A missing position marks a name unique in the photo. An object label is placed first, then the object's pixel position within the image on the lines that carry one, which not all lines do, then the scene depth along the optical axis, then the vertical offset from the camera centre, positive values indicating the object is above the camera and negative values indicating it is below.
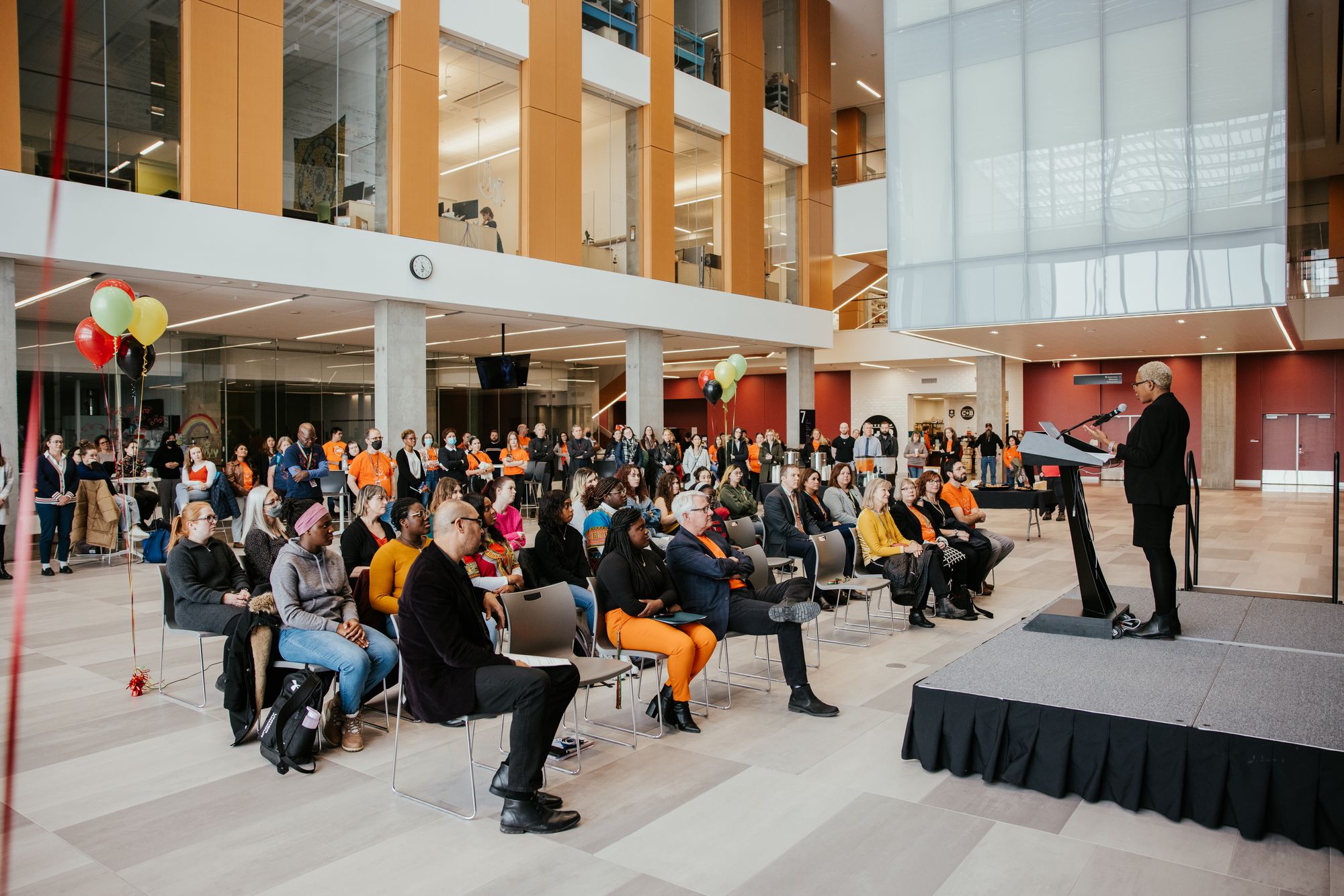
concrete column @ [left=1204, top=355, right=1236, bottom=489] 23.17 +0.34
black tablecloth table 13.32 -1.09
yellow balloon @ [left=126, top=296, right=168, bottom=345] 9.23 +1.26
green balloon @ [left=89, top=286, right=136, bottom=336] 8.24 +1.22
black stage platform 3.50 -1.32
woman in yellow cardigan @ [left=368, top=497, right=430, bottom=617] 5.10 -0.75
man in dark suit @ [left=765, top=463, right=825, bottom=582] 7.77 -0.85
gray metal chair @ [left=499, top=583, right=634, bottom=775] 4.41 -1.05
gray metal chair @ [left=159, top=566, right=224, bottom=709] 5.12 -1.03
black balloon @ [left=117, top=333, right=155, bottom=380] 10.03 +0.95
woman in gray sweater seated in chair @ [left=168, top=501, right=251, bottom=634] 4.97 -0.85
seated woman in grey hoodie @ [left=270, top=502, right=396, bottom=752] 4.52 -1.02
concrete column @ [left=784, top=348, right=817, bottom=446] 22.62 +1.21
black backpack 4.27 -1.46
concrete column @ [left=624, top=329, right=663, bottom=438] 18.11 +1.24
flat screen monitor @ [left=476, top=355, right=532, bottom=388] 17.11 +1.27
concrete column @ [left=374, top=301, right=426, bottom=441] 13.55 +1.07
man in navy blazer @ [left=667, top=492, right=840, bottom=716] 5.09 -1.03
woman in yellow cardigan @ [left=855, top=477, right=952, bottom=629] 7.36 -0.99
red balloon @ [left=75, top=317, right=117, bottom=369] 8.88 +0.99
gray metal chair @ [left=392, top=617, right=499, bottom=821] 3.71 -1.67
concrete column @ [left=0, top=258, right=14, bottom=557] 9.79 +0.95
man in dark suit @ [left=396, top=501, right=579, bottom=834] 3.63 -1.07
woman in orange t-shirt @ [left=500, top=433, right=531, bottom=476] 15.40 -0.45
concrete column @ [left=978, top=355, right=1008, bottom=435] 25.33 +1.23
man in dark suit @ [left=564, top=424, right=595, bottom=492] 16.64 -0.32
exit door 22.53 -0.49
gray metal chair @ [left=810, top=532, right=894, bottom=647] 6.79 -1.14
